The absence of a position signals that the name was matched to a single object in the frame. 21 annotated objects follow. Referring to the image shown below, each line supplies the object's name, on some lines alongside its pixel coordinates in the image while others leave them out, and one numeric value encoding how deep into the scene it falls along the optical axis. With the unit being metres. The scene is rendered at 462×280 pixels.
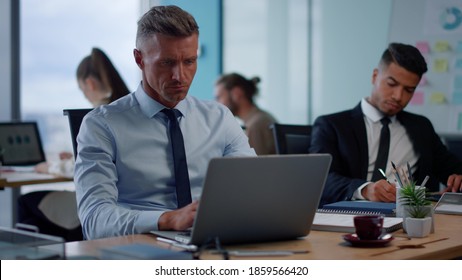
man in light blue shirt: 2.33
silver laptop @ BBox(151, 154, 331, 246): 1.80
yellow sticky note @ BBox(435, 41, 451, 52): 5.46
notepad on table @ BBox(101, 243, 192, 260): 1.61
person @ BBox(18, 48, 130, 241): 4.34
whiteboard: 5.44
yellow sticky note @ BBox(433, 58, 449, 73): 5.47
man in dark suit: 3.42
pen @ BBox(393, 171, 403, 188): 2.40
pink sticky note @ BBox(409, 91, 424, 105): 5.57
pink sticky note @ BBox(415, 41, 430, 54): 5.53
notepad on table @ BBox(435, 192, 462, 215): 2.68
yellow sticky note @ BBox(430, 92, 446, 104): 5.50
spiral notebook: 2.51
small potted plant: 2.16
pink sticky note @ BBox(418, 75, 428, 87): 5.55
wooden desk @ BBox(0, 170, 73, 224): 4.33
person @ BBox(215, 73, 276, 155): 5.44
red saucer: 1.96
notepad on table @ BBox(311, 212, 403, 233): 2.19
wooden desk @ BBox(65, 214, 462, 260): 1.85
